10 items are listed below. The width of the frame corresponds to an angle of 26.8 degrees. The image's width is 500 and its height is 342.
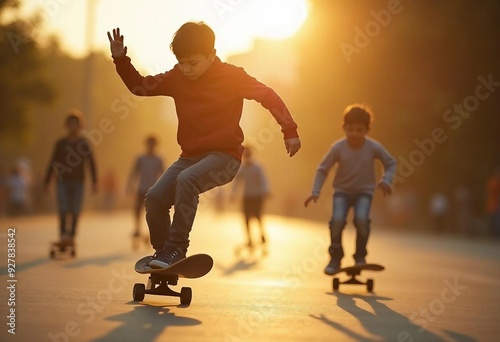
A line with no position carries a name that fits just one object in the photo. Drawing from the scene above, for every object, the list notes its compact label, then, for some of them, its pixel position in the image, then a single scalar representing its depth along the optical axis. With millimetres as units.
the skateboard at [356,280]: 10047
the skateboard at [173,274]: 7398
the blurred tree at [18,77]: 38250
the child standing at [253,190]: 19366
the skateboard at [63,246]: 14109
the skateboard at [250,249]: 17719
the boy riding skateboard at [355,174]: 10367
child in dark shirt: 14258
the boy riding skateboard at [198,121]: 7574
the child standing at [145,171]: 18281
